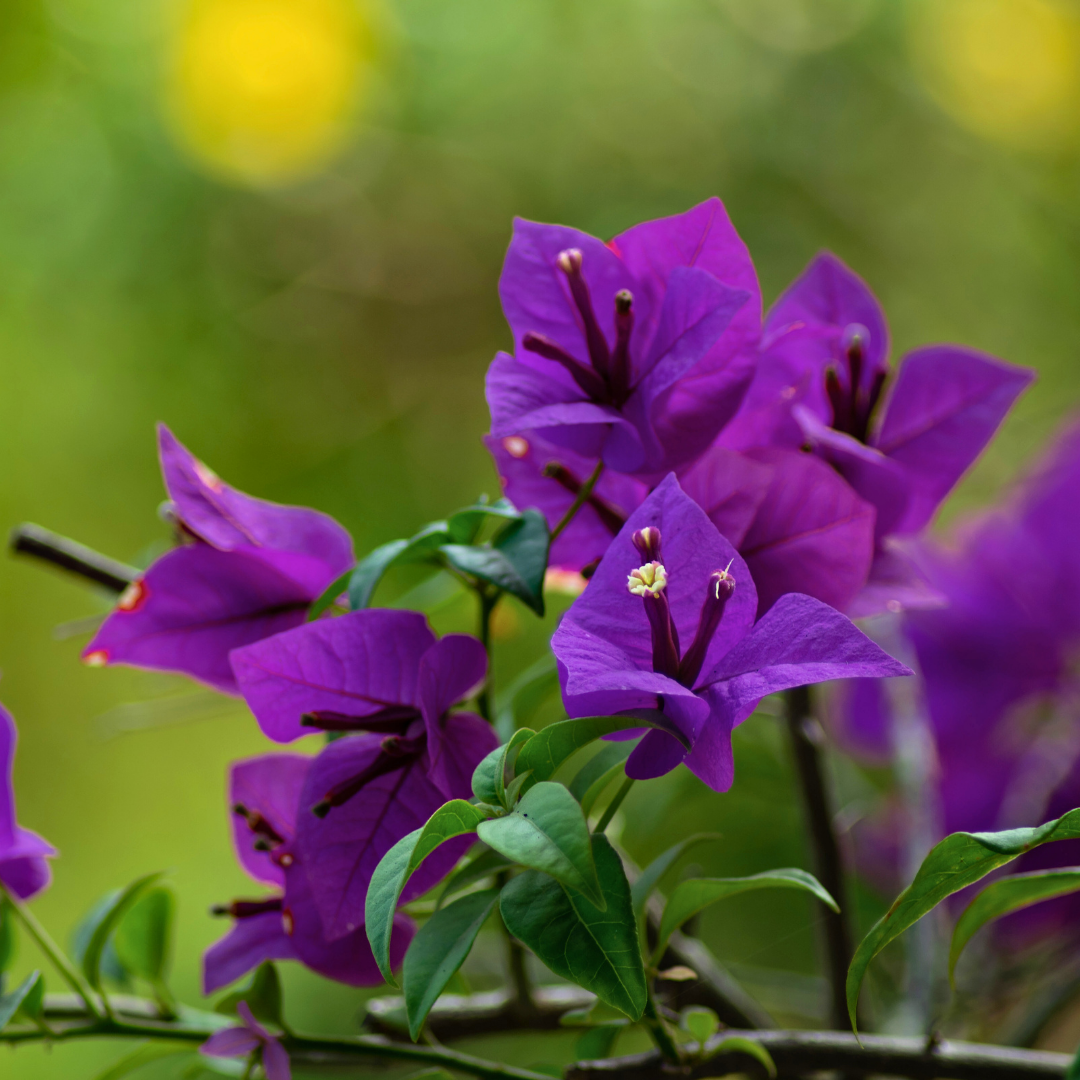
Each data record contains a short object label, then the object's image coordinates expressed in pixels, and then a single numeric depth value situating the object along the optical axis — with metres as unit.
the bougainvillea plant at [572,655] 0.89
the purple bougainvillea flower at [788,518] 0.93
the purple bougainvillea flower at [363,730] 0.92
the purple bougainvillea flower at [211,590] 0.94
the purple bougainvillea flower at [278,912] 0.93
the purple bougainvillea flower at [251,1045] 0.92
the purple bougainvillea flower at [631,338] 0.92
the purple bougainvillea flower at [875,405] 0.95
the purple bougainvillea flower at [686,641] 0.89
